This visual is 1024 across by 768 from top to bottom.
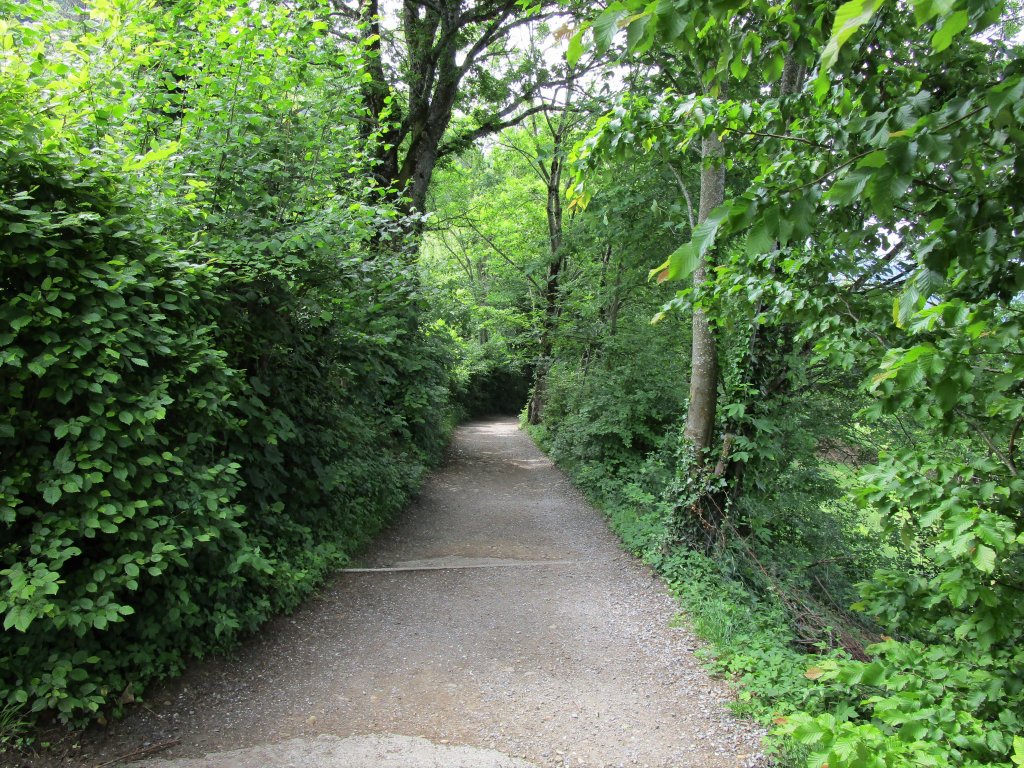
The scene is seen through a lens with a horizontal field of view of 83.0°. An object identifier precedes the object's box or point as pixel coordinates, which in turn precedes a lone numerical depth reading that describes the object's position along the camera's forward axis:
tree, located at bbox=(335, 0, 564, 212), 10.70
